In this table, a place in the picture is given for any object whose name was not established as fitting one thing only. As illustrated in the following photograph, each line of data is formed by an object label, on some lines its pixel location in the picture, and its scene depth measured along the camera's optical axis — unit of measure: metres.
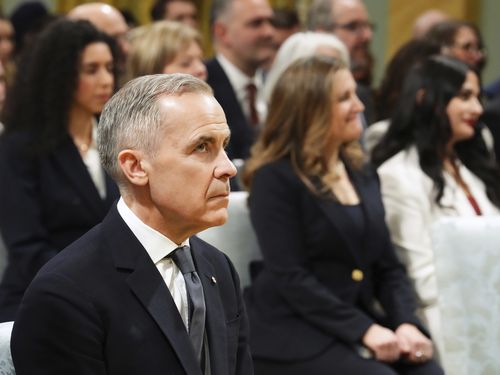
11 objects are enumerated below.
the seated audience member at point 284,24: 11.27
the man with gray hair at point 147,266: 3.15
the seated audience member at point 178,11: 10.97
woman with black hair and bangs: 6.40
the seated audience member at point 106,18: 8.75
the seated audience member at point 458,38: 9.48
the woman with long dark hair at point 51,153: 5.87
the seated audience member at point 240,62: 8.13
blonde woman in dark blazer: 5.66
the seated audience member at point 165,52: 7.27
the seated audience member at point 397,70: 8.54
